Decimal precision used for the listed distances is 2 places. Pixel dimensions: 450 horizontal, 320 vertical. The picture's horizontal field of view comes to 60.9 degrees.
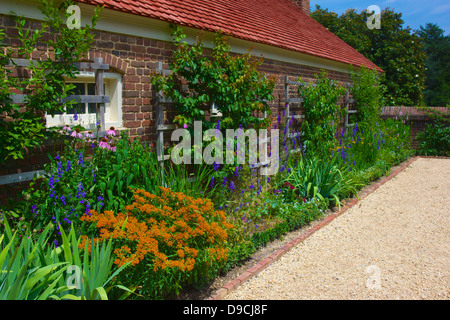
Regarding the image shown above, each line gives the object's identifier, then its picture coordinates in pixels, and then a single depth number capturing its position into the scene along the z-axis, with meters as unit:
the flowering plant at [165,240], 3.43
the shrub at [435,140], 15.15
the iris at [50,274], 2.71
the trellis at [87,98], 4.02
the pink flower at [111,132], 4.83
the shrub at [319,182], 7.49
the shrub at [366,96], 12.69
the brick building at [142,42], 4.68
